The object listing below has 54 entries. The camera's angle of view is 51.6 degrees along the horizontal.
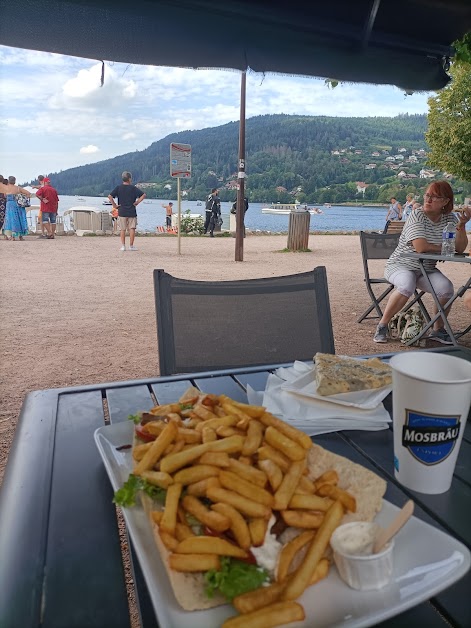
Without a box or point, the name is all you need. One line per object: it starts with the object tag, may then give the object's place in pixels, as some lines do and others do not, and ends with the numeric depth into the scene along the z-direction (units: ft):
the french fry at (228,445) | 2.32
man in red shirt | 43.65
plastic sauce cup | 1.90
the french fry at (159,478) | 2.21
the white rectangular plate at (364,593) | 1.77
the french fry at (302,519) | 2.06
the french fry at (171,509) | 2.01
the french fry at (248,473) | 2.22
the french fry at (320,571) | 1.87
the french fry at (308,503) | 2.12
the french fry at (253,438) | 2.40
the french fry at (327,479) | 2.32
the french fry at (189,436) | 2.48
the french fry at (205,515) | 1.98
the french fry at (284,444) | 2.38
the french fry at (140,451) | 2.50
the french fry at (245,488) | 2.10
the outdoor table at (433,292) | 14.24
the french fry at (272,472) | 2.21
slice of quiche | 3.72
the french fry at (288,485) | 2.09
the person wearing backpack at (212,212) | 54.95
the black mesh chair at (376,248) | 17.37
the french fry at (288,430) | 2.50
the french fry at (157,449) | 2.37
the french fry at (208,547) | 1.88
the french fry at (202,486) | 2.15
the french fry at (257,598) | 1.73
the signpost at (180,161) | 36.47
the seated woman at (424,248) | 15.07
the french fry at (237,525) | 1.95
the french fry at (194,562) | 1.84
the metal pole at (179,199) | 37.68
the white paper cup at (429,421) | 2.54
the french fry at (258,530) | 1.97
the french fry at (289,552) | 1.87
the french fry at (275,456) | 2.35
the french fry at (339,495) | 2.19
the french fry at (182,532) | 1.99
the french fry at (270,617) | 1.65
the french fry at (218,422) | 2.57
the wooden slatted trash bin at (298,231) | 40.22
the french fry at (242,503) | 2.03
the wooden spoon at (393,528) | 1.88
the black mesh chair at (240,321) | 6.10
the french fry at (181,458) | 2.26
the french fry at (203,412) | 2.77
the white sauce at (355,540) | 1.94
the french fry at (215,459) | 2.24
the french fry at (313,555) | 1.79
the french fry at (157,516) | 2.07
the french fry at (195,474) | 2.19
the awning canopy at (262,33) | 7.00
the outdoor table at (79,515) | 1.95
